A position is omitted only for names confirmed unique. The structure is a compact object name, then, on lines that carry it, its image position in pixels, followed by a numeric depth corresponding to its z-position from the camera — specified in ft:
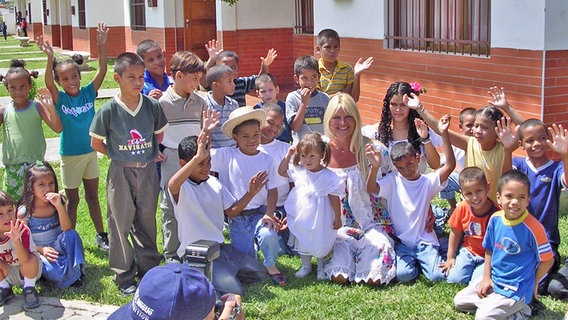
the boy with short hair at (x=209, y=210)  15.83
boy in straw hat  17.19
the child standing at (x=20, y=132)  18.78
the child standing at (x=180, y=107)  18.29
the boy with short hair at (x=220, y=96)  18.97
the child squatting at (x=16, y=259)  15.87
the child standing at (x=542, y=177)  15.30
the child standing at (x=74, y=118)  18.86
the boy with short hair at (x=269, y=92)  19.94
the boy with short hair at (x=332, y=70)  22.13
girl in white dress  16.67
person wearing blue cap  7.22
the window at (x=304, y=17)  43.42
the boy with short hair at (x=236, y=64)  21.06
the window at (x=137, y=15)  67.72
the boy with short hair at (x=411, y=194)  16.75
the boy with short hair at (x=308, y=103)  19.97
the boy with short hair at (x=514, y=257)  13.78
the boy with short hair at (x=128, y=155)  16.20
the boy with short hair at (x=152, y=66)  20.02
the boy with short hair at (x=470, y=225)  15.31
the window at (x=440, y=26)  24.68
